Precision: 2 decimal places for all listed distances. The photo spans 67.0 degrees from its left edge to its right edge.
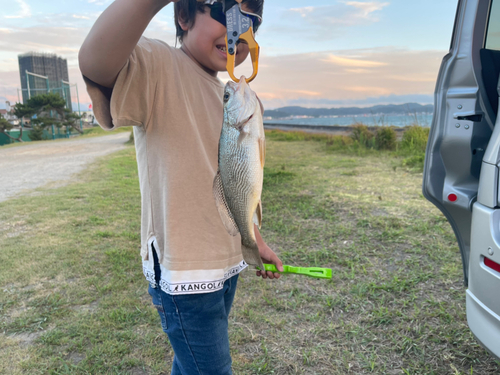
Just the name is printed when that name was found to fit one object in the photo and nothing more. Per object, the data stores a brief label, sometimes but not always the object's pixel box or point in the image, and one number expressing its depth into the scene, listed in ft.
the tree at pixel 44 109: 87.71
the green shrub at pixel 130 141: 57.29
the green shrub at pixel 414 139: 31.30
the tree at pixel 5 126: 80.84
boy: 4.26
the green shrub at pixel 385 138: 34.09
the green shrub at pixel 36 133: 85.84
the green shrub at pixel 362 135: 35.73
